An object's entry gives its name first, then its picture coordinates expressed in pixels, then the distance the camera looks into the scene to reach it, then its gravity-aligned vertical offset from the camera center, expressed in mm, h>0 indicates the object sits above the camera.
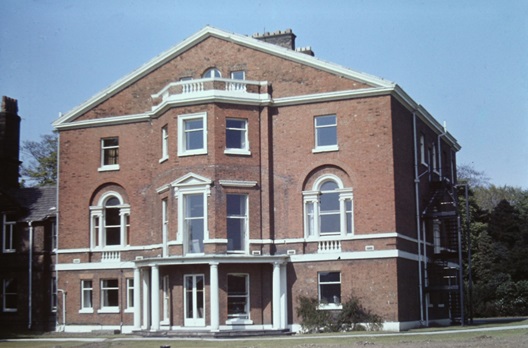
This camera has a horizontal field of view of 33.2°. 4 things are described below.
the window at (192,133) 43344 +7165
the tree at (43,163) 74438 +9999
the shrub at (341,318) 40812 -1899
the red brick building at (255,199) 42125 +3875
